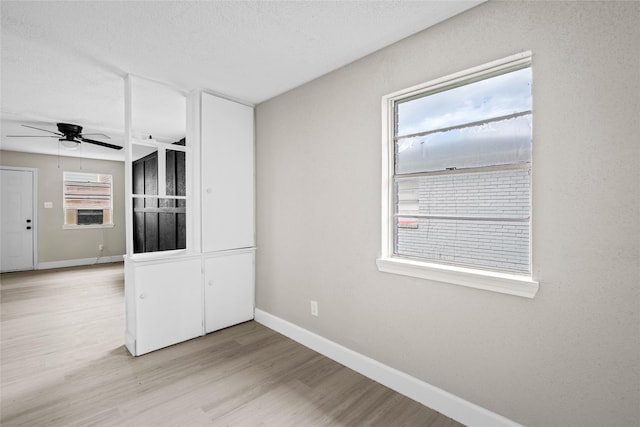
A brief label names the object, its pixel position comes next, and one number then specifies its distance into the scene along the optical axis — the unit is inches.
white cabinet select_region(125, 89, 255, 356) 102.4
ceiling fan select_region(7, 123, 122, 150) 157.2
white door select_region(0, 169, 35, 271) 223.8
